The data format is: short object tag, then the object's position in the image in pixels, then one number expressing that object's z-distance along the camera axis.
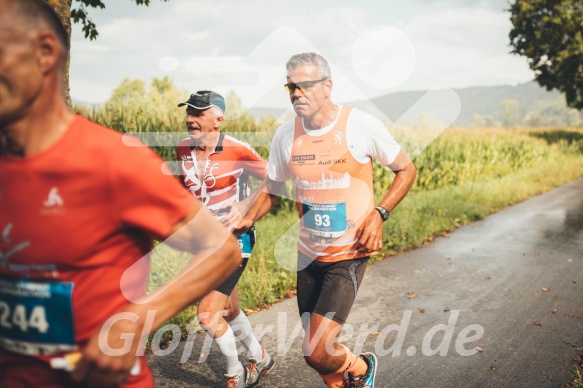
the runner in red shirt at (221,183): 3.81
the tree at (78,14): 5.06
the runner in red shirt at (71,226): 1.27
